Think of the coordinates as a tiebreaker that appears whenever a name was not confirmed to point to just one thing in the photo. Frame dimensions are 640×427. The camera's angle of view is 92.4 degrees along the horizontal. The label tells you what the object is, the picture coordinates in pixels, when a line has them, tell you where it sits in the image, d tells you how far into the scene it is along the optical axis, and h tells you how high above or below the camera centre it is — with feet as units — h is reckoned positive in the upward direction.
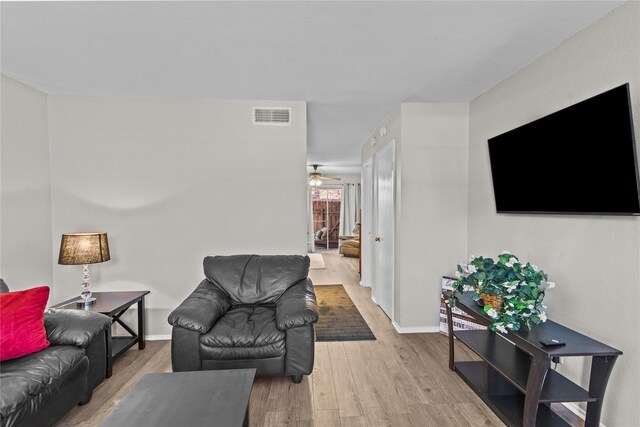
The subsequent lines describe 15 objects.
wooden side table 8.07 -2.69
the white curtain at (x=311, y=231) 31.83 -2.34
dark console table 5.43 -3.35
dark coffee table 4.40 -3.03
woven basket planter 6.48 -1.98
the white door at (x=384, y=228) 12.12 -0.82
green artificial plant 6.18 -1.77
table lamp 8.39 -1.17
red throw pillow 5.64 -2.19
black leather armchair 7.30 -3.07
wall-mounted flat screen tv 5.34 +1.00
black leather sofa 5.08 -3.05
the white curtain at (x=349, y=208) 31.94 +0.07
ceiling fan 24.21 +2.41
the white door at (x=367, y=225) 15.92 -0.93
